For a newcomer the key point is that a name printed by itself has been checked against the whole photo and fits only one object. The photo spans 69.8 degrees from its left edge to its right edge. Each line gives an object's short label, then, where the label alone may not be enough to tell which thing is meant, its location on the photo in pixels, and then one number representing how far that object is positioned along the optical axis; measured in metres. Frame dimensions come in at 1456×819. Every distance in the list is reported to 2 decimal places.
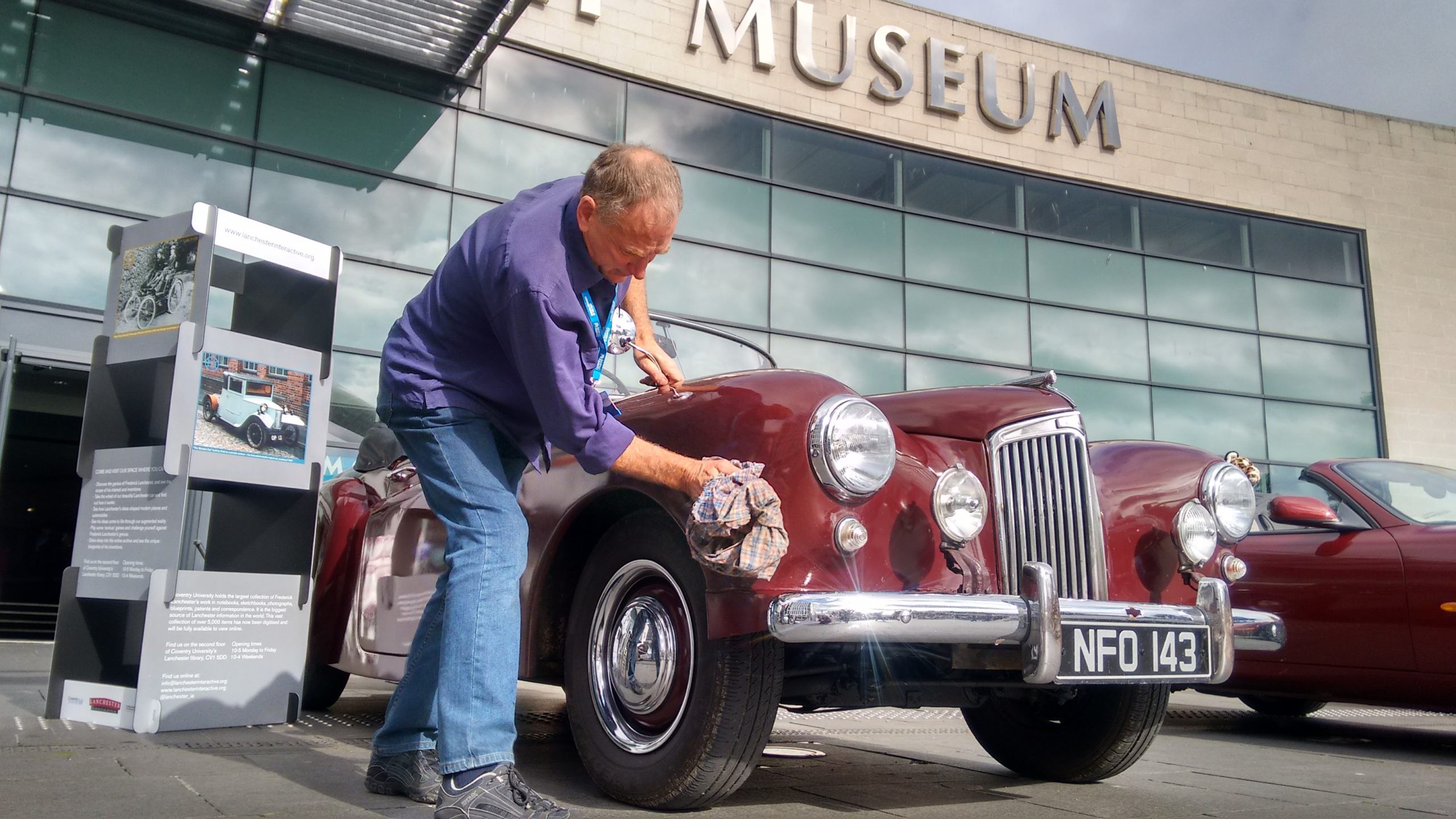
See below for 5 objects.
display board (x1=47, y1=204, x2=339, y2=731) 3.83
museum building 10.57
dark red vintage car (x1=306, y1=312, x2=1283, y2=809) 2.33
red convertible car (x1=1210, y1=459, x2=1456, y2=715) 4.56
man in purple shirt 2.15
